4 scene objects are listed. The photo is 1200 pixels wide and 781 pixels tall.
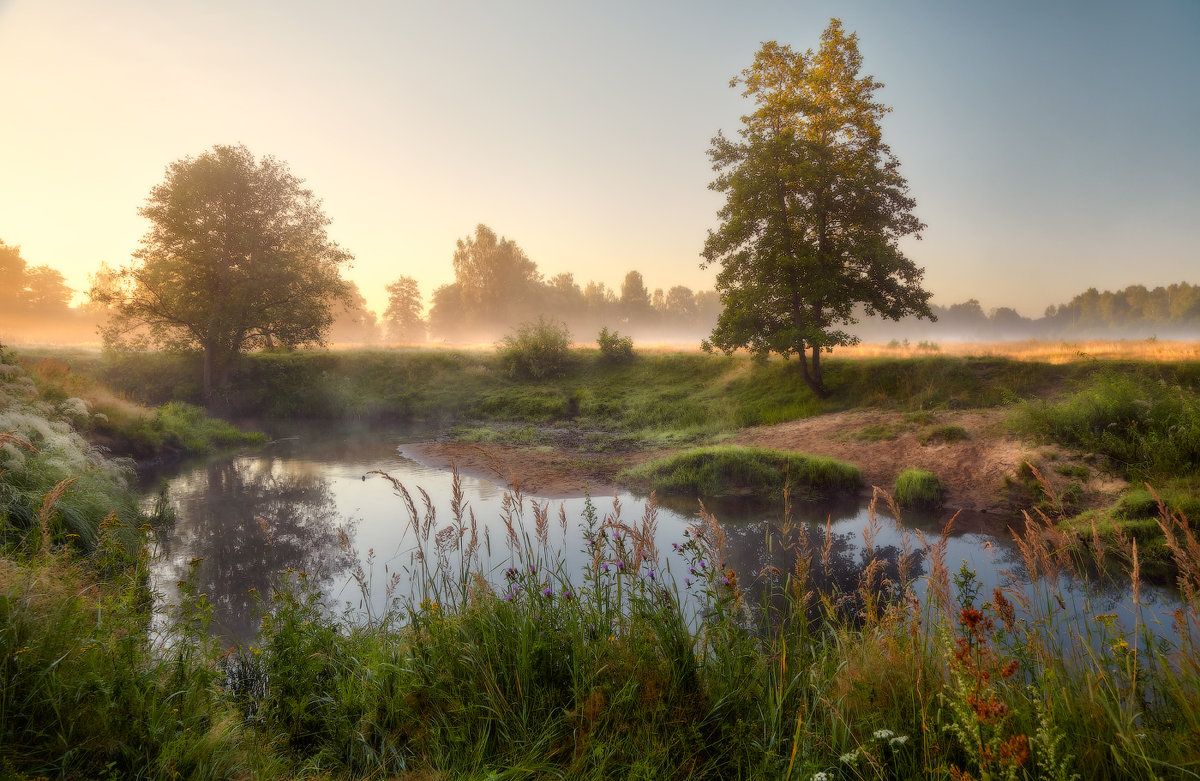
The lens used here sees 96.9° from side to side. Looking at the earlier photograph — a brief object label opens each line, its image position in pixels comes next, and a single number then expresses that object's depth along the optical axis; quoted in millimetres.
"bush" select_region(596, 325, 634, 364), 32062
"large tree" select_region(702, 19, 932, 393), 18797
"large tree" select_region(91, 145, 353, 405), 23938
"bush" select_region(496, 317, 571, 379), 31766
